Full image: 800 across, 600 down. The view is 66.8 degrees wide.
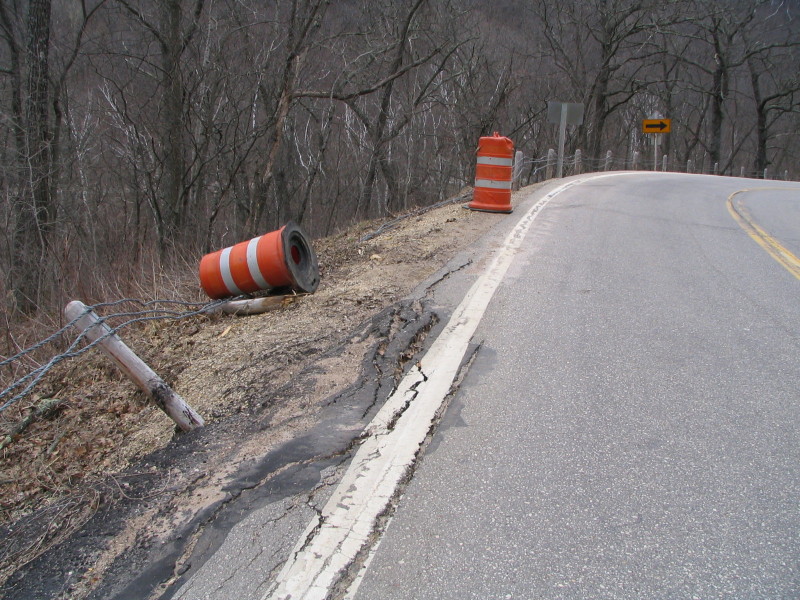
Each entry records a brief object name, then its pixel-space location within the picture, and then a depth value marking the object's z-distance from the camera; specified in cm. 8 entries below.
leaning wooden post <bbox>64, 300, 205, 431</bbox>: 371
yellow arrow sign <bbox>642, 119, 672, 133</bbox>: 3201
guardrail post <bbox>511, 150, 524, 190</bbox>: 1617
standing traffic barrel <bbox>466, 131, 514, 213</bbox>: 1134
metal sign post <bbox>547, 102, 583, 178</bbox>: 1919
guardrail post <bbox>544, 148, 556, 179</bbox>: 2056
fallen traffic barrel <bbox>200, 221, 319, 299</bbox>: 654
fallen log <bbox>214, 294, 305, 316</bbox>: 651
